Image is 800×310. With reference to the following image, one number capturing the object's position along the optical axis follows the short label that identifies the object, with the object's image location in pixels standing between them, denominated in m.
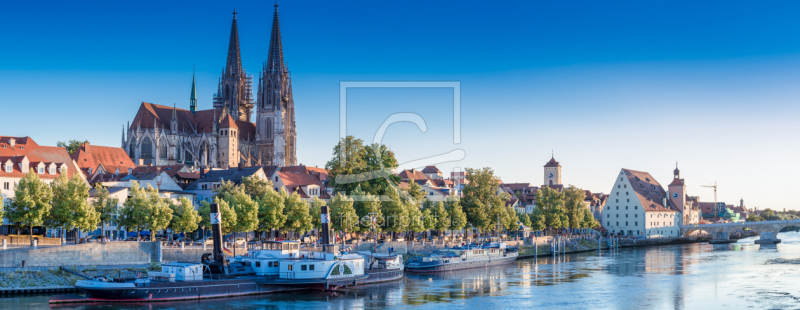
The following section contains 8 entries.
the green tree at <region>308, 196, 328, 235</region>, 77.31
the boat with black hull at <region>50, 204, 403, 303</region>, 47.34
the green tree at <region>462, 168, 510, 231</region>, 96.38
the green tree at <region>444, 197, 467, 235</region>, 91.75
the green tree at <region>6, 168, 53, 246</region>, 56.19
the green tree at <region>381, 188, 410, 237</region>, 81.94
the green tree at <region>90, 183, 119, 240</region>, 62.00
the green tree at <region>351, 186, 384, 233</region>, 79.00
